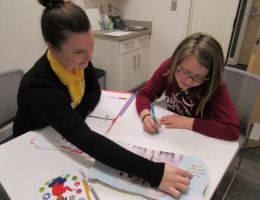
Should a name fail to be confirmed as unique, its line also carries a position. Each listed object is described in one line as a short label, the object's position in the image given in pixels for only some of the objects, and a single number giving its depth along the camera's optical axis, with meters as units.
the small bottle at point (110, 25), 2.91
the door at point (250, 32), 3.54
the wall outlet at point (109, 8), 3.03
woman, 0.67
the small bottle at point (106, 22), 2.84
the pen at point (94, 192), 0.64
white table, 0.67
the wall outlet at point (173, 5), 2.62
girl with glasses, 0.93
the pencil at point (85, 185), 0.65
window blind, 2.31
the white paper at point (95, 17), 2.73
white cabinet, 2.58
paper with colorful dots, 0.64
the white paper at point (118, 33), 2.54
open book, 0.64
